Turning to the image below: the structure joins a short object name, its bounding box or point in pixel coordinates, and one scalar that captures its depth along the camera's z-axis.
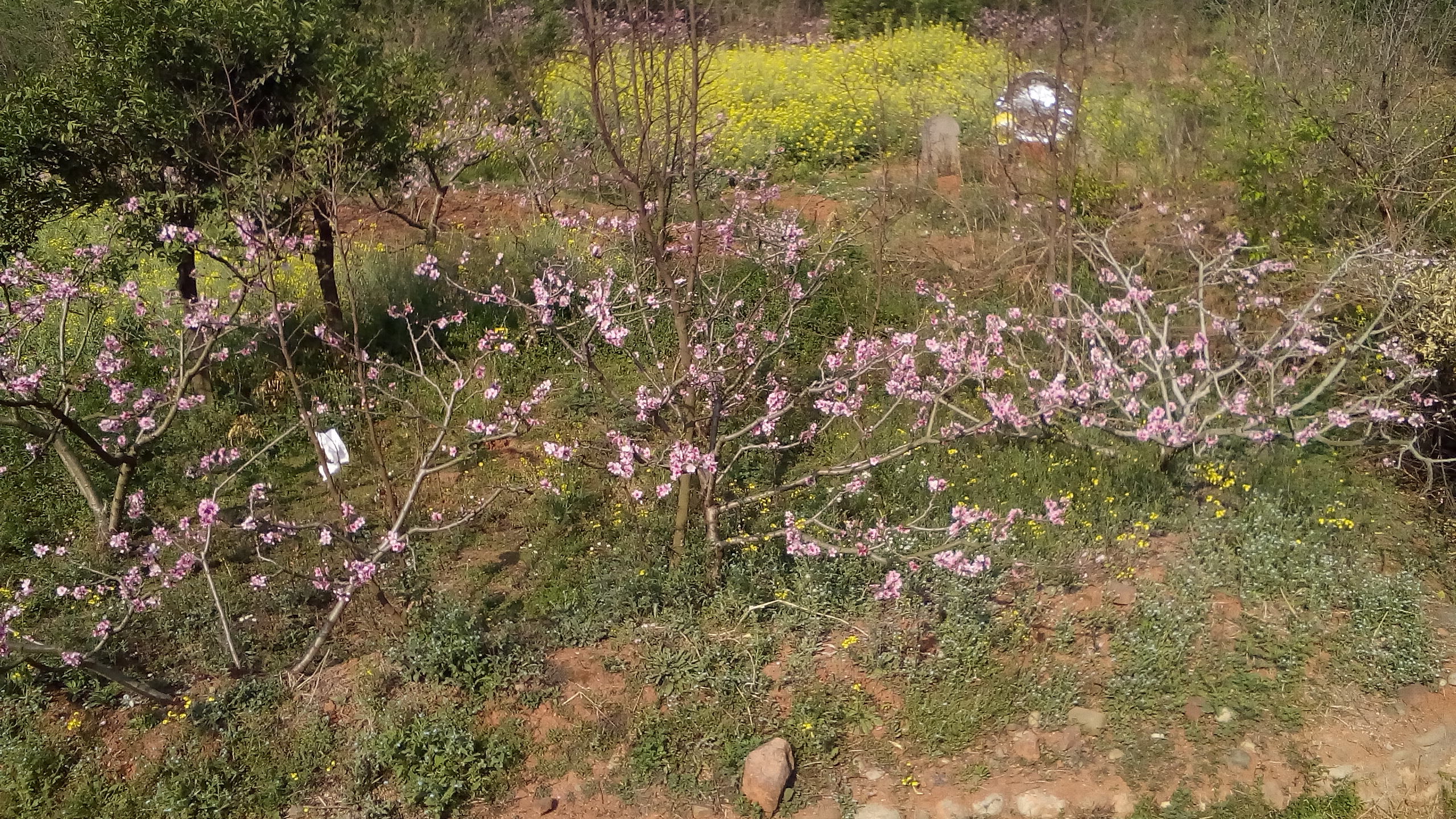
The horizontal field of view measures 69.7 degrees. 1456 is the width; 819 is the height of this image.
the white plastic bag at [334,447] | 4.94
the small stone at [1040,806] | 3.96
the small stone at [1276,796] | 4.02
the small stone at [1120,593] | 4.86
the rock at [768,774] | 3.92
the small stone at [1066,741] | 4.18
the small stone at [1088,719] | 4.26
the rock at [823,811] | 3.94
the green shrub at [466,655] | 4.34
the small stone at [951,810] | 3.96
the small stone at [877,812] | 3.93
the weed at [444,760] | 3.93
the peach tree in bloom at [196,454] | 4.51
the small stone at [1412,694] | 4.41
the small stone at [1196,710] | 4.30
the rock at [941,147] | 10.07
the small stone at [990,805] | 3.97
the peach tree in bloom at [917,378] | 4.84
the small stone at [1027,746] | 4.17
